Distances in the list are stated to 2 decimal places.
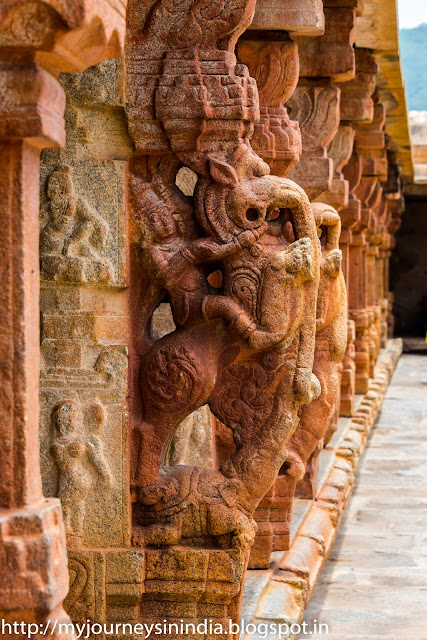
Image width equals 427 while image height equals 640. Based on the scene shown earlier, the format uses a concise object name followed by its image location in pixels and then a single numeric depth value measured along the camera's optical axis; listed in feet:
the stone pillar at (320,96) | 19.98
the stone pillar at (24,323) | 7.66
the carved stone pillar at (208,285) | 11.86
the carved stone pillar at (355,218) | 26.18
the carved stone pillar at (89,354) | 11.97
